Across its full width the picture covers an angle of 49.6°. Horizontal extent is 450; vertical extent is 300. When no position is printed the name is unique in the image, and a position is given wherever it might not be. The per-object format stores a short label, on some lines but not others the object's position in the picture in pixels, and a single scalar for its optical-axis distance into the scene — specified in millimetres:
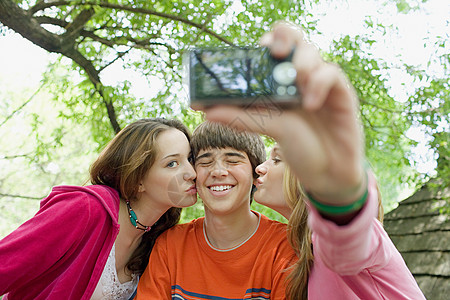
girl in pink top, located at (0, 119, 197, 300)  1976
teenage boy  2006
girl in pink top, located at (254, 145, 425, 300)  949
